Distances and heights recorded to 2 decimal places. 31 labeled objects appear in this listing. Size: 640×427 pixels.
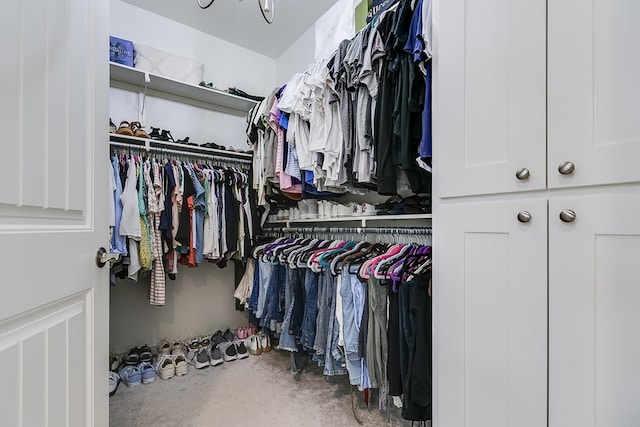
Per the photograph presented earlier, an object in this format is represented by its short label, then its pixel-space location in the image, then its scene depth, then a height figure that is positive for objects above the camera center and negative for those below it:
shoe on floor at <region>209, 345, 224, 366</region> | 2.16 -1.13
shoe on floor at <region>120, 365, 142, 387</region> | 1.90 -1.12
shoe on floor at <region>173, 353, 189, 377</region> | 2.04 -1.12
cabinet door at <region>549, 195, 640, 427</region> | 0.63 -0.23
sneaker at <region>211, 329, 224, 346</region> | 2.37 -1.09
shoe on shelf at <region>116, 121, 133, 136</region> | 1.92 +0.55
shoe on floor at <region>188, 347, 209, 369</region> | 2.12 -1.13
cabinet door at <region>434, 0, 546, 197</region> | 0.77 +0.36
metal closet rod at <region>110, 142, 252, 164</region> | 1.97 +0.46
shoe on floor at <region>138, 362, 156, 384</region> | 1.94 -1.12
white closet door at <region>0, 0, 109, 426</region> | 0.54 +0.00
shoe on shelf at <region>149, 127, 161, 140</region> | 2.10 +0.59
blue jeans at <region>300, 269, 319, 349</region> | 1.68 -0.59
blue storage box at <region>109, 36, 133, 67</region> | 1.98 +1.14
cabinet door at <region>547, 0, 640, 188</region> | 0.63 +0.30
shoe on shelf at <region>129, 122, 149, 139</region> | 1.98 +0.57
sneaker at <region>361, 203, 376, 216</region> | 1.64 +0.02
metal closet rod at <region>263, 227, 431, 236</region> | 1.50 -0.11
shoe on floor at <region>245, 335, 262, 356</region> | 2.34 -1.12
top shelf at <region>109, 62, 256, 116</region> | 2.05 +1.00
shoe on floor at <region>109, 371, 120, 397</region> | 1.79 -1.12
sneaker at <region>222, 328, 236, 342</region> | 2.43 -1.08
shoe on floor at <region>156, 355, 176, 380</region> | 1.99 -1.11
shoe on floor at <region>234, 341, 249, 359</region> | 2.28 -1.14
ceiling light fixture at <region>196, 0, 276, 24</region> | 1.12 +0.83
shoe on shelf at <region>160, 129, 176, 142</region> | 2.12 +0.58
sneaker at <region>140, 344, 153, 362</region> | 2.10 -1.08
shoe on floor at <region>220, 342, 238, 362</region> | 2.24 -1.13
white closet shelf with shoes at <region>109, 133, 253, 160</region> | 1.94 +0.50
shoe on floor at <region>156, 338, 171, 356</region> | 2.17 -1.08
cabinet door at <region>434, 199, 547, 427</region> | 0.76 -0.30
